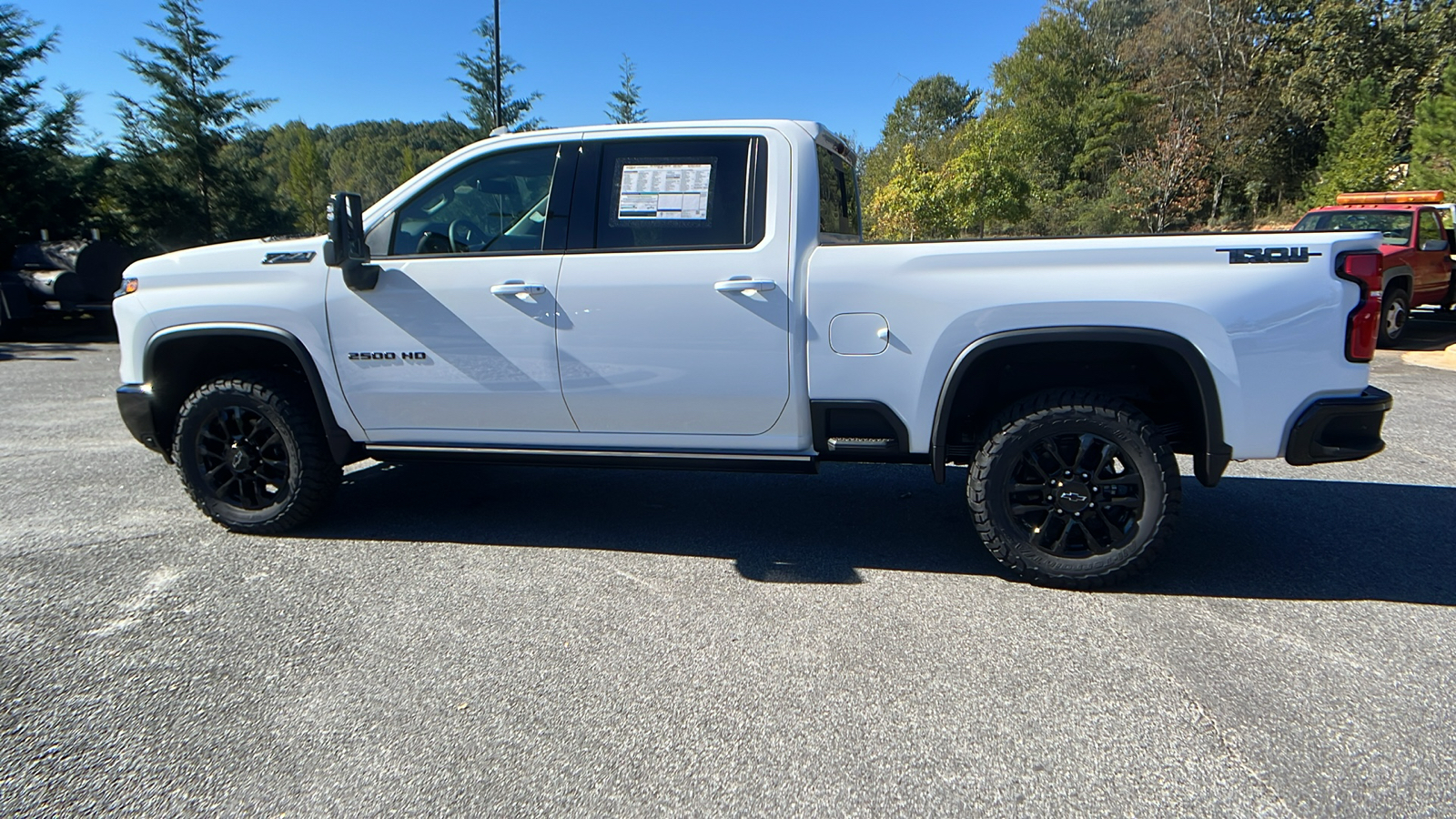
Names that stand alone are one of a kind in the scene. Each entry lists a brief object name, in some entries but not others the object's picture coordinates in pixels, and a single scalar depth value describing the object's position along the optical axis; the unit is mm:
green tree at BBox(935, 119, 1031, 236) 30016
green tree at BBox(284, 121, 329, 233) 32812
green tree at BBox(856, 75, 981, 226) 48812
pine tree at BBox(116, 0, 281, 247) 20281
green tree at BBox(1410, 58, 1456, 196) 18391
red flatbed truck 10789
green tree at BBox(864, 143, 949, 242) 29312
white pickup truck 3328
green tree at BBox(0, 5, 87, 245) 16625
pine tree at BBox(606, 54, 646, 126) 29938
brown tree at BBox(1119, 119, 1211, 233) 35844
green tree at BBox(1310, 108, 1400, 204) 27219
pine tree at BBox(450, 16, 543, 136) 26609
